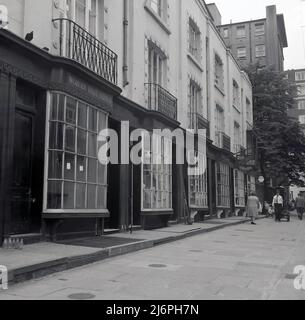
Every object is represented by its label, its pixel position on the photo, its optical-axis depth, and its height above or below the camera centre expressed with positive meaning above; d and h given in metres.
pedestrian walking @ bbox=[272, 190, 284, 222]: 26.47 -0.05
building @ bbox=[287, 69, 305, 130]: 89.62 +20.51
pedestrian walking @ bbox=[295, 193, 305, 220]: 30.40 +0.00
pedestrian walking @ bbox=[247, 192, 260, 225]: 22.85 -0.14
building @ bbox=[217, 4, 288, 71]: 63.59 +23.65
